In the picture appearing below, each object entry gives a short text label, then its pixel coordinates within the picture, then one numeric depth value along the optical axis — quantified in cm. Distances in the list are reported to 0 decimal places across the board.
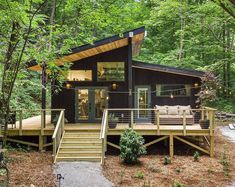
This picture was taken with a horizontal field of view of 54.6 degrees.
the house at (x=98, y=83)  1086
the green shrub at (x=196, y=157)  835
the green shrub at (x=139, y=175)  665
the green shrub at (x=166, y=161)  801
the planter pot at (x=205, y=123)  887
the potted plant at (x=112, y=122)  912
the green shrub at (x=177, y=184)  586
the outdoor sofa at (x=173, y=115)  1016
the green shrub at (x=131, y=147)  770
